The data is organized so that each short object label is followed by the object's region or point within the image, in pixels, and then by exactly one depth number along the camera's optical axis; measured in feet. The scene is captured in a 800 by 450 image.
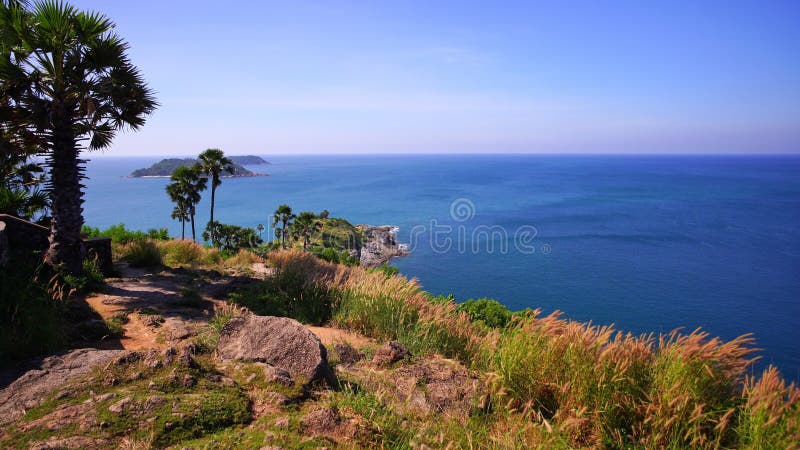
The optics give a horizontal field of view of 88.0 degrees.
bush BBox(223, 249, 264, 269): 49.70
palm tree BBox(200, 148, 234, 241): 136.46
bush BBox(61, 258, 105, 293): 30.81
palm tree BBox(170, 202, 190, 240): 158.05
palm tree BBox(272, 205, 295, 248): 169.68
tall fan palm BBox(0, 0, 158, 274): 30.63
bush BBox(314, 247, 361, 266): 76.35
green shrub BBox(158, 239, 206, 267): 47.09
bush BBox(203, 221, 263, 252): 174.36
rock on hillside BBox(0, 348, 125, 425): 12.76
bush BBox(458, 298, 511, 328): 57.47
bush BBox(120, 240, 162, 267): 42.57
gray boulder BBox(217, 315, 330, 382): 15.92
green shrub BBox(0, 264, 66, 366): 17.95
